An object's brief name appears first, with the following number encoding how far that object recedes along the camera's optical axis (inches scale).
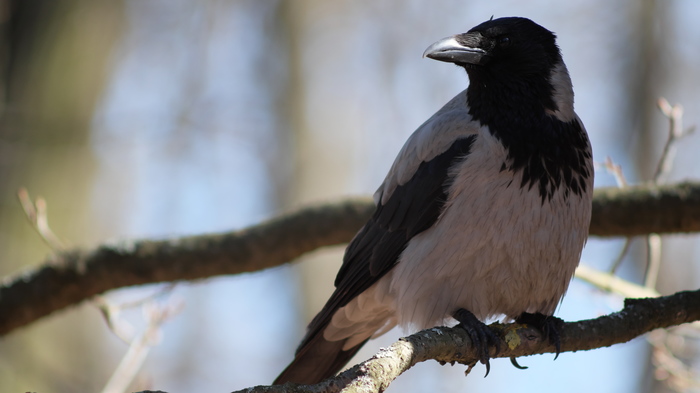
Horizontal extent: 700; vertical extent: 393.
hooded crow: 309.7
